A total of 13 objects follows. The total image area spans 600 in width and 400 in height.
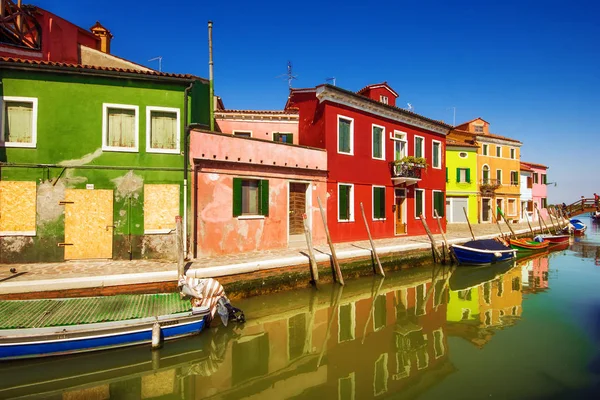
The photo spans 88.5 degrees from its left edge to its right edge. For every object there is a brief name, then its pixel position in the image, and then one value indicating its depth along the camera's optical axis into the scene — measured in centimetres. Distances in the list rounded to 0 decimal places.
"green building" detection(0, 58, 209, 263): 926
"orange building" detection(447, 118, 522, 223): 2839
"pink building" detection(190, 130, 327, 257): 1048
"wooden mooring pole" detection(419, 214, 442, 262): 1438
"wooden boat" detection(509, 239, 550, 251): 1838
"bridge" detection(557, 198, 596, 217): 3997
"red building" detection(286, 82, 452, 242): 1421
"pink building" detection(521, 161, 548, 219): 3426
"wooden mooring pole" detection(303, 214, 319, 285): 996
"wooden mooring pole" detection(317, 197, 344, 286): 1052
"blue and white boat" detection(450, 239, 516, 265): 1456
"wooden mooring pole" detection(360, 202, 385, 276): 1186
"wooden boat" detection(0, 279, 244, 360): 531
